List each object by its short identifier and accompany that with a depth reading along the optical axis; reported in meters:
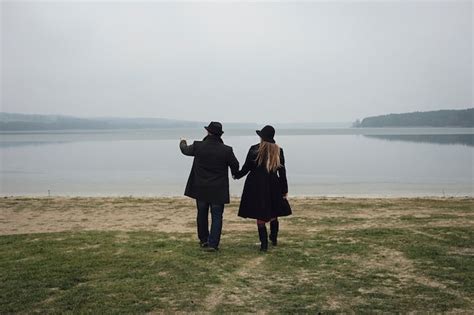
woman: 7.29
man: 7.25
